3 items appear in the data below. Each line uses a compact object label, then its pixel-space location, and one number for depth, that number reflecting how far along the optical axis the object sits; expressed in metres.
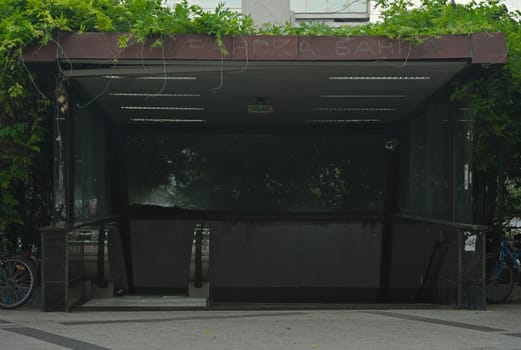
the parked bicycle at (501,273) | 11.99
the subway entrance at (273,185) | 11.20
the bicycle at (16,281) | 10.57
